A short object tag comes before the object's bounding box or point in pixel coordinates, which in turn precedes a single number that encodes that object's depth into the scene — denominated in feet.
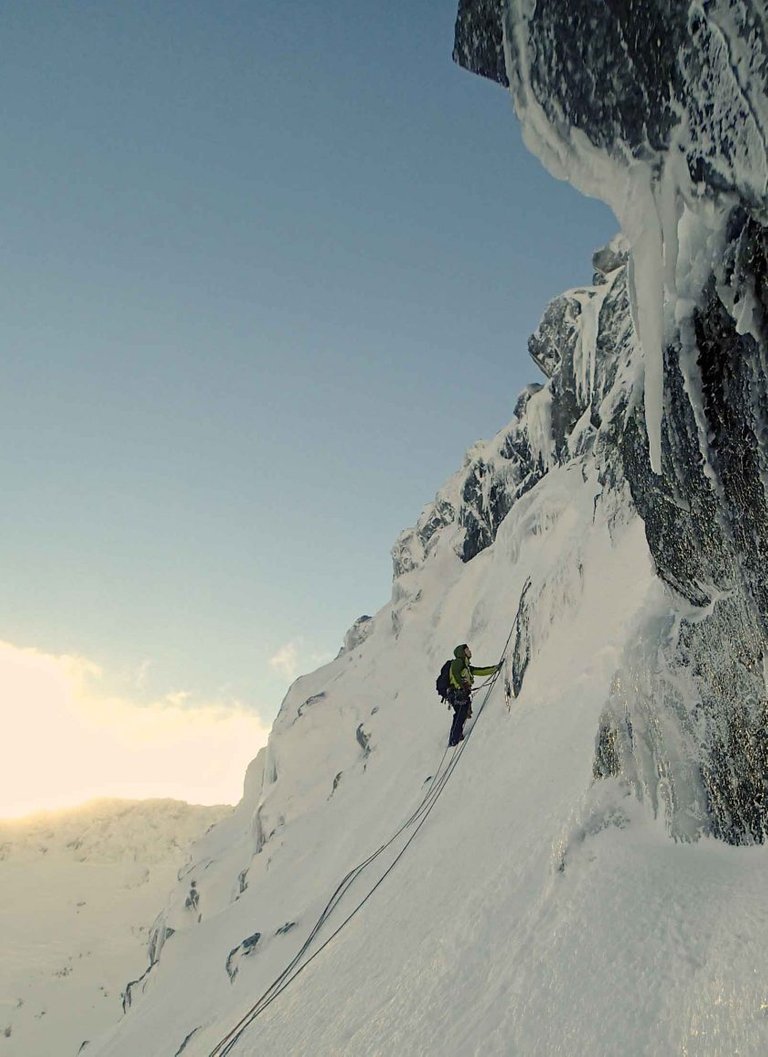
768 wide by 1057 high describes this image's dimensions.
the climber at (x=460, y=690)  38.65
